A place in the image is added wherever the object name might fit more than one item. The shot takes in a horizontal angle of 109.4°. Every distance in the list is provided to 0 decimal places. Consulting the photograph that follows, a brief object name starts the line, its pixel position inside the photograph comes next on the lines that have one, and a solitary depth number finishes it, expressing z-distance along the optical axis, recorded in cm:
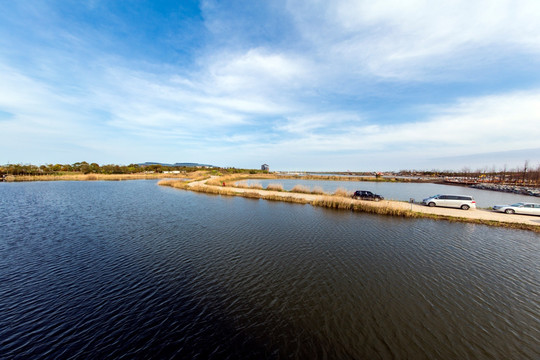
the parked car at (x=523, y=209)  2470
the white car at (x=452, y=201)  2811
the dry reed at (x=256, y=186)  4872
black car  3276
